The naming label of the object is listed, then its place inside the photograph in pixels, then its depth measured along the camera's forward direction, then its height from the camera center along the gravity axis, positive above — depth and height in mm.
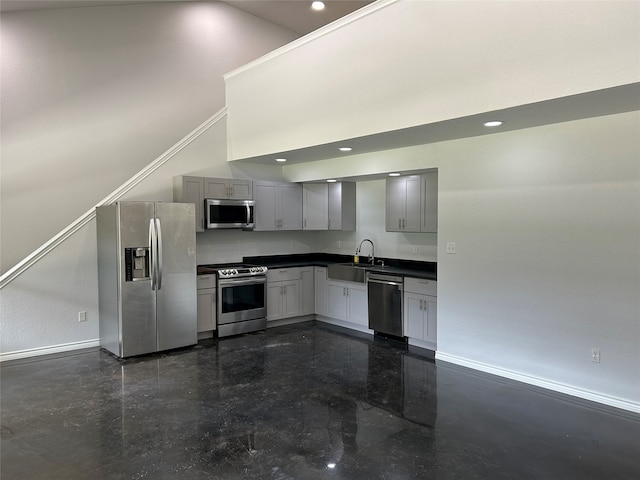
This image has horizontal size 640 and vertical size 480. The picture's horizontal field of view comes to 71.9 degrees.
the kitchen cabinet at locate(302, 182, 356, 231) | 6898 +387
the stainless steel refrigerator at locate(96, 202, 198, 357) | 4953 -517
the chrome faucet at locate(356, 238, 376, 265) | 6660 -309
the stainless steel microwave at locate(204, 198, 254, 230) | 5906 +252
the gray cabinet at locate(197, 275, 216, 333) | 5719 -922
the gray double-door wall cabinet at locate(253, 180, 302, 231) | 6484 +395
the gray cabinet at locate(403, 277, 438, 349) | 5148 -942
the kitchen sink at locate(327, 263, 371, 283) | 6031 -573
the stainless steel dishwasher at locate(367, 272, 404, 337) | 5523 -923
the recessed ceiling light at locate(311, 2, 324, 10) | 7039 +3656
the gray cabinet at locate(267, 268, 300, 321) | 6379 -906
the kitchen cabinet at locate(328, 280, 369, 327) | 6074 -1010
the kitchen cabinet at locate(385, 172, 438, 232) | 5508 +360
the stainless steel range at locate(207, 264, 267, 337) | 5855 -907
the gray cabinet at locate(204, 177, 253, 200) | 5988 +607
